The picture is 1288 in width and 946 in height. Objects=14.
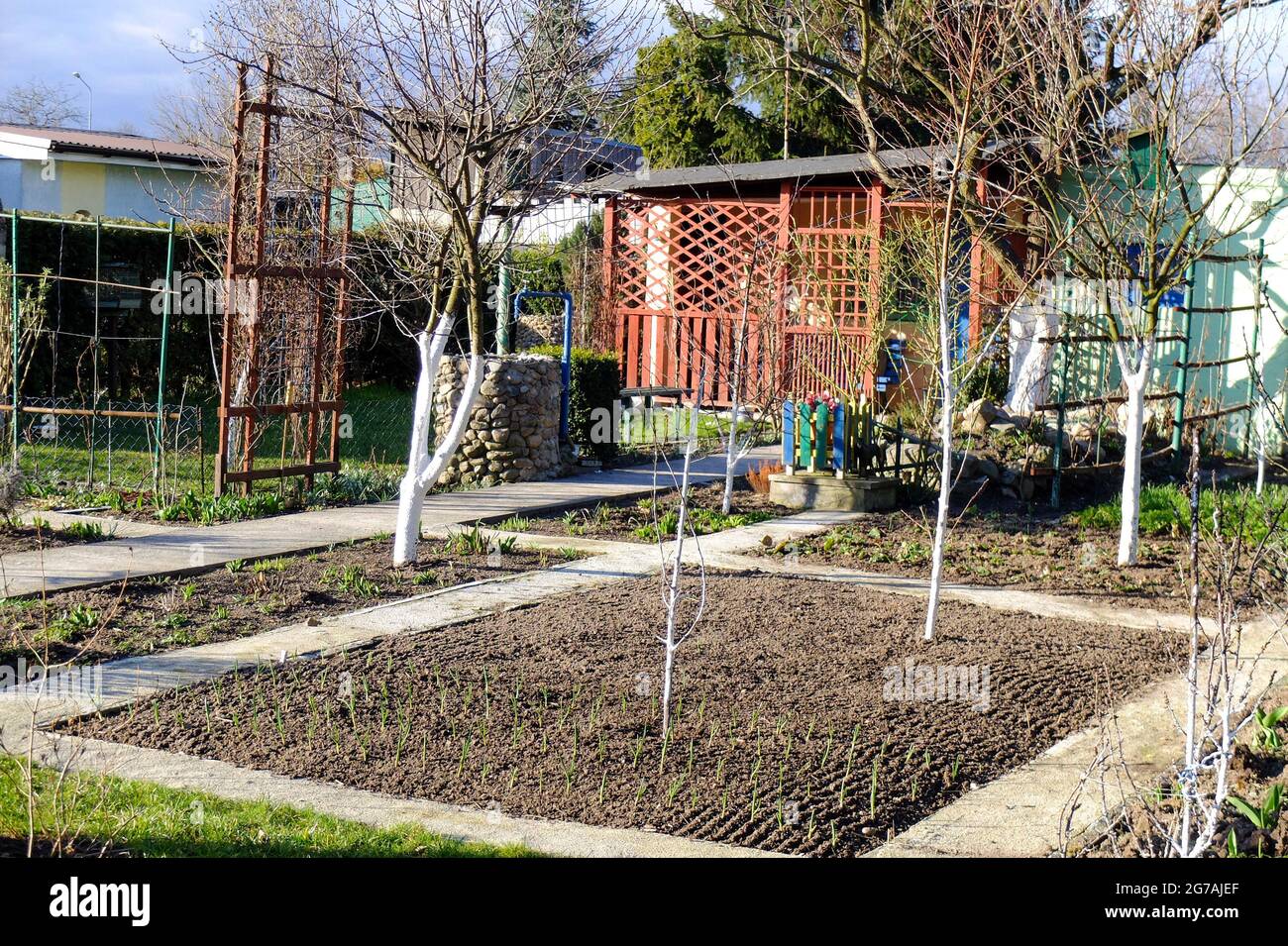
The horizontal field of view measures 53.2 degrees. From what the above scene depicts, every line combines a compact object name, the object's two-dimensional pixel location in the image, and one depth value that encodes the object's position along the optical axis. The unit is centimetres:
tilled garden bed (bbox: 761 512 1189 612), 896
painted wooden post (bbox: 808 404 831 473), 1205
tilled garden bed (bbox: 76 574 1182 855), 488
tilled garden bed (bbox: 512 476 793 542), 1051
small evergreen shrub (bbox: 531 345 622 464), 1438
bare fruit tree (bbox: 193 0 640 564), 802
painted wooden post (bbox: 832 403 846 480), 1186
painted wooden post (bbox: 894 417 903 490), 1204
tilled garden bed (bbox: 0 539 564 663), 686
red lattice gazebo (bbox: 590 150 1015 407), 1650
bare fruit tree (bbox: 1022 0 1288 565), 896
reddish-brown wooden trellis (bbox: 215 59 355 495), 1060
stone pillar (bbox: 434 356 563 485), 1255
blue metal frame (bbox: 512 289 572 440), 1401
